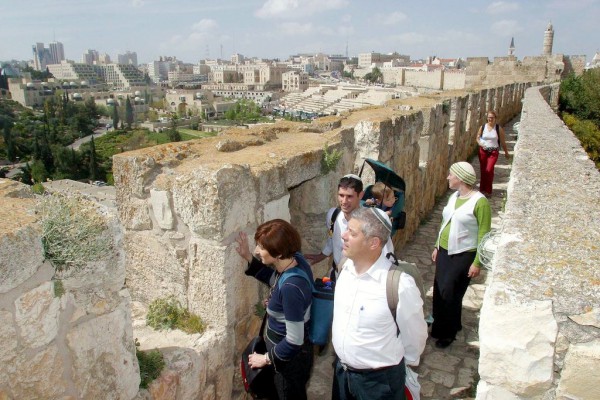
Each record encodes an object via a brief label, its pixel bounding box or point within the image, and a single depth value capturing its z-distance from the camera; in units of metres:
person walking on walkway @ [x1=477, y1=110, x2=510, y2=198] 7.27
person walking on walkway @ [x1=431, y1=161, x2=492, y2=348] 3.45
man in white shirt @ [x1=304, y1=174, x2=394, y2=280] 2.95
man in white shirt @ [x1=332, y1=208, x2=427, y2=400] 2.02
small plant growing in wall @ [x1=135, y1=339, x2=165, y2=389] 2.12
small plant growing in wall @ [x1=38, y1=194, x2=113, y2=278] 1.60
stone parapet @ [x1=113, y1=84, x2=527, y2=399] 2.35
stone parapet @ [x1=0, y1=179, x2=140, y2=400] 1.48
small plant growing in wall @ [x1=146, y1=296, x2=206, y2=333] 2.50
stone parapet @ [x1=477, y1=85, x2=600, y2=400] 1.18
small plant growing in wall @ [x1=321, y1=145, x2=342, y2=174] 3.34
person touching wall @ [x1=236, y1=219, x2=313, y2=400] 2.14
